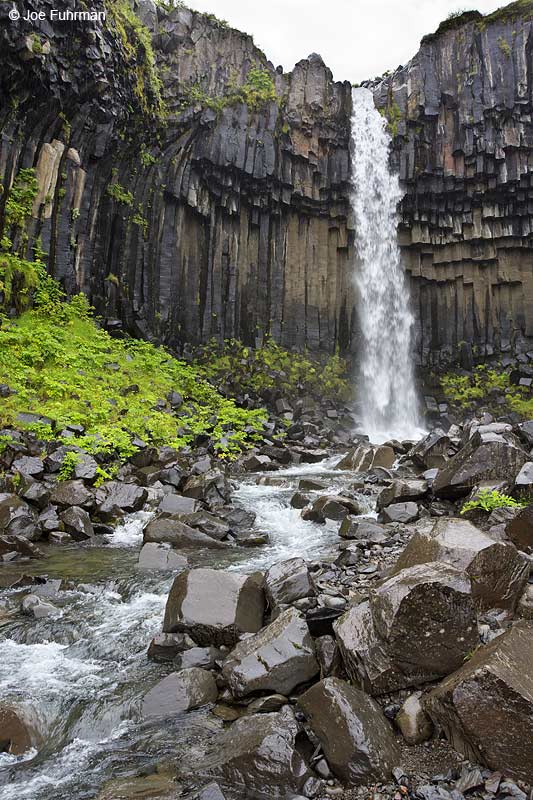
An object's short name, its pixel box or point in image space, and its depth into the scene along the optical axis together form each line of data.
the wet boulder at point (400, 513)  8.50
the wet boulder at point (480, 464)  8.37
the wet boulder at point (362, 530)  7.58
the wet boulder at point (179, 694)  3.94
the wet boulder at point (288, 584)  4.94
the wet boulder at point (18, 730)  3.57
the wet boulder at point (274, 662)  3.84
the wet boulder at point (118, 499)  9.20
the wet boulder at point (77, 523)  8.35
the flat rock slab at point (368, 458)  14.36
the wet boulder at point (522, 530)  5.27
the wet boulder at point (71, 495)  9.04
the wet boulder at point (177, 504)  9.31
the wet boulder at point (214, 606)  4.74
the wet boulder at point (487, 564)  4.07
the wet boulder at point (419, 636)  3.49
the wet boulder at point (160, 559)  7.00
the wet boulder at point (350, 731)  3.00
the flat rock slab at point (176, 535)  7.95
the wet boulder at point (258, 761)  3.04
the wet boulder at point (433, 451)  12.67
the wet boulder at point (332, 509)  9.27
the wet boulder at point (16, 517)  8.05
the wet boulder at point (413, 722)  3.18
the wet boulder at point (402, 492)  9.19
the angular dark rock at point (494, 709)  2.76
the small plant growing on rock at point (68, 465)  9.71
